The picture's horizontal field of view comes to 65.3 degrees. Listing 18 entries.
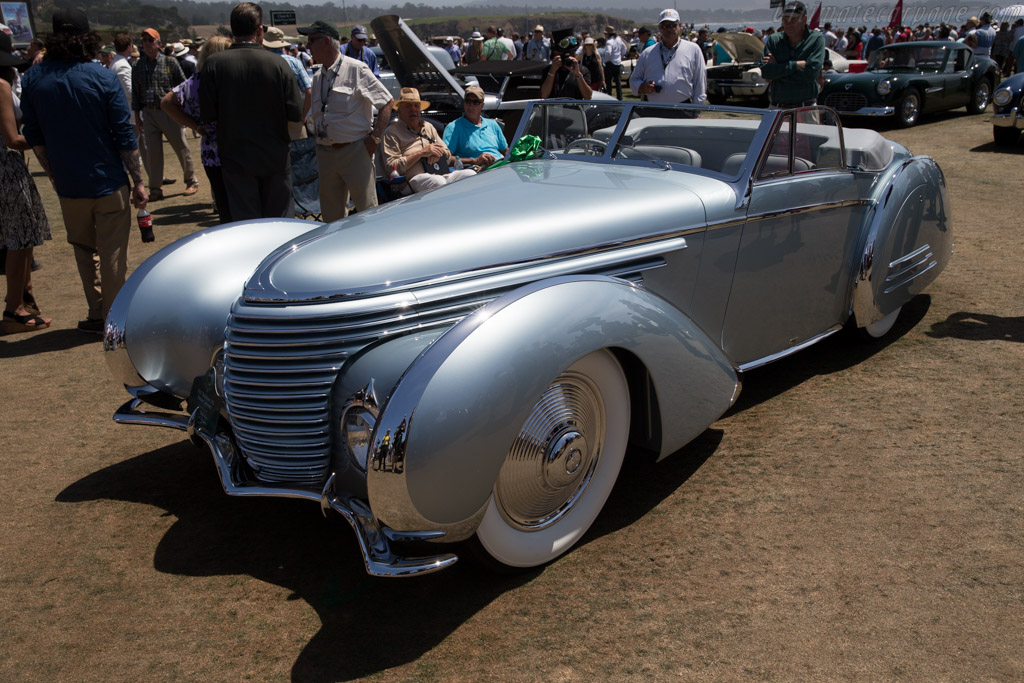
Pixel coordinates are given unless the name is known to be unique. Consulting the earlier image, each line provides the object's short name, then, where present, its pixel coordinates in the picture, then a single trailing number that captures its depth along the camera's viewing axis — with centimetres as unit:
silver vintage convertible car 237
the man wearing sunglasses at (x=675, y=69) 694
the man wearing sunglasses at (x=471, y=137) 645
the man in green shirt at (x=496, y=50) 1859
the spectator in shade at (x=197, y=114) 655
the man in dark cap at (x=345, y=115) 594
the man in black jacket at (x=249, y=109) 533
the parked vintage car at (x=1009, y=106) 1065
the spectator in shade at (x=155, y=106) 919
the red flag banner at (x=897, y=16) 2461
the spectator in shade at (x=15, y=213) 527
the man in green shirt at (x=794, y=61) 633
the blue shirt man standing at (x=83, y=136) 493
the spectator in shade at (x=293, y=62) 664
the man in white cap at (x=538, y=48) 1987
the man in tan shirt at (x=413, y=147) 621
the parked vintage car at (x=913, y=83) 1297
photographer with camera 856
